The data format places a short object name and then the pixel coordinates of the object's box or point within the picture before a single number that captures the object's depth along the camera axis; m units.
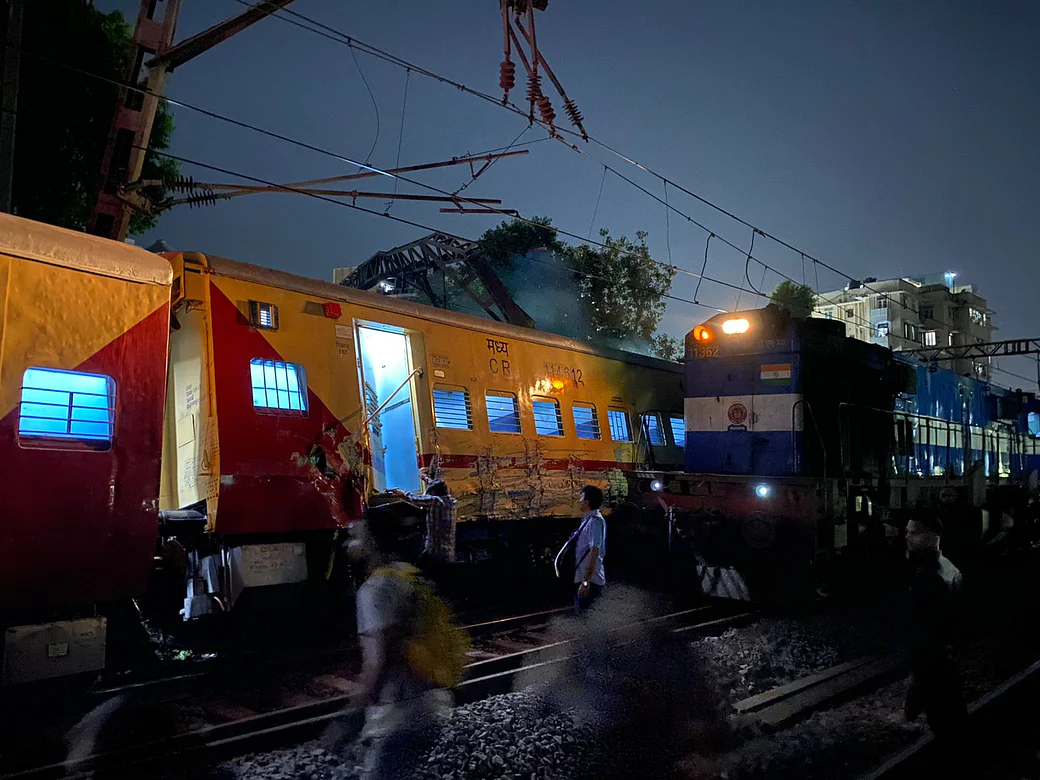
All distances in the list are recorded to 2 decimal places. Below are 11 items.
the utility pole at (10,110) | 9.80
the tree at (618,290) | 29.45
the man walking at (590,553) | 6.53
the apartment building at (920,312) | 54.56
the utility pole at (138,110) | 9.70
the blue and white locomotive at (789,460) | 9.07
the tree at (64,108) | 13.46
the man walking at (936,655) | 4.81
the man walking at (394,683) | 4.96
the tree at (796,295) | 42.00
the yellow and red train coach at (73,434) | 5.22
